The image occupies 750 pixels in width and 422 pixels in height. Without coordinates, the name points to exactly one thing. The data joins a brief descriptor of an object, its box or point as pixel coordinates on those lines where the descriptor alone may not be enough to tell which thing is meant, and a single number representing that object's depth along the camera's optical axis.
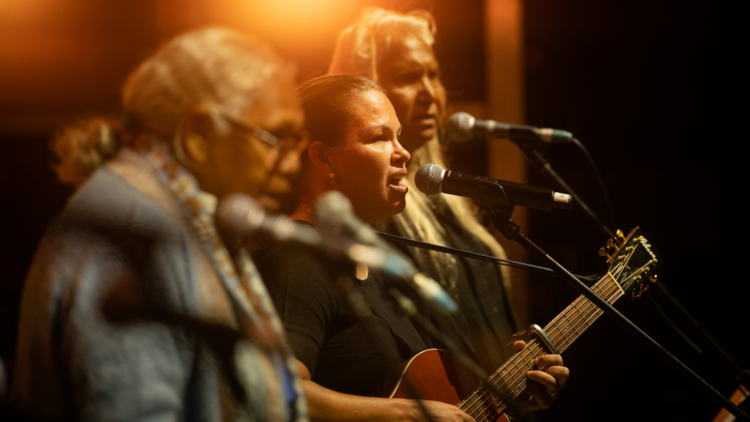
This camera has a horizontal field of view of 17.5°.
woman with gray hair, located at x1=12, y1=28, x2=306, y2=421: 3.93
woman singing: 4.17
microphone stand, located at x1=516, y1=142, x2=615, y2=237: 4.39
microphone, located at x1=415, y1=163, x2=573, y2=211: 4.14
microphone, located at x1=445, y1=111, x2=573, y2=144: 4.28
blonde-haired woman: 4.56
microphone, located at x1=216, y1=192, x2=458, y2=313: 3.92
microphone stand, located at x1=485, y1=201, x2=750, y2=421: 4.16
